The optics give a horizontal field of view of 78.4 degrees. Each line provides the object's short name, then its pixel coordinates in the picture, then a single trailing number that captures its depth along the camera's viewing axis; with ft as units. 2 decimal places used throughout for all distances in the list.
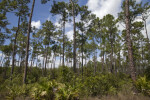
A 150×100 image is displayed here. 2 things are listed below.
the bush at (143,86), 17.03
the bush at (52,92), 15.33
